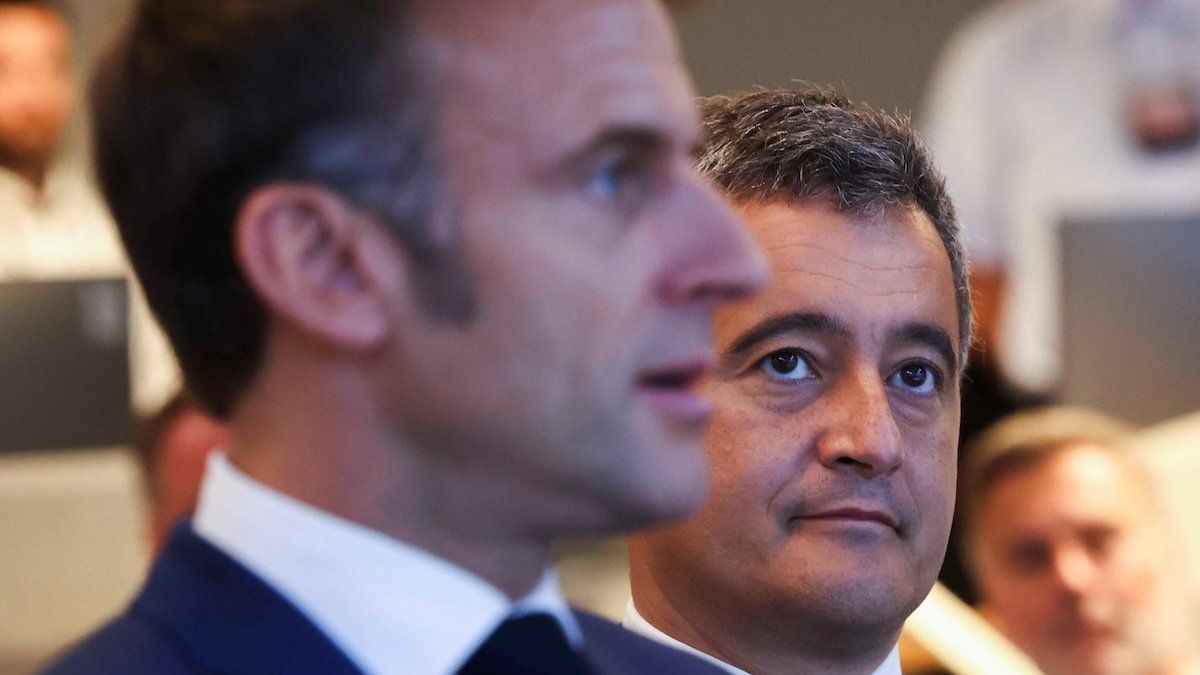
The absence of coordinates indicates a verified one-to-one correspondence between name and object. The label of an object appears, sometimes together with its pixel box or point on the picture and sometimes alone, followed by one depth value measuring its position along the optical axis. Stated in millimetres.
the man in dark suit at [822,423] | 2395
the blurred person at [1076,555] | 4687
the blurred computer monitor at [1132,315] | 6234
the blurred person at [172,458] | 4242
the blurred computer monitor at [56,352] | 6363
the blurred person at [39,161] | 7309
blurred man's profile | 1674
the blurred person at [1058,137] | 7305
